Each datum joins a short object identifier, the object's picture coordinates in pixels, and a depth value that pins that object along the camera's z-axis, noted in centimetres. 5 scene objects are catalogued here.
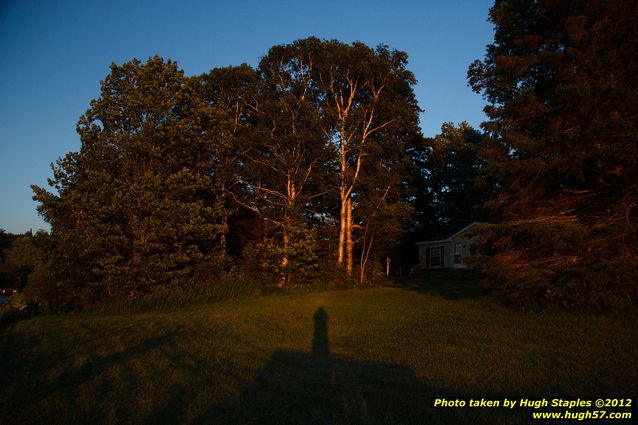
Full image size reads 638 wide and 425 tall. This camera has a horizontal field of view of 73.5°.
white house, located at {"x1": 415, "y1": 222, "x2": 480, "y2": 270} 3062
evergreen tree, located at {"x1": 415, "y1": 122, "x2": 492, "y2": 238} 4272
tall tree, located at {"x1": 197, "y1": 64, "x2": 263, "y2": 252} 2356
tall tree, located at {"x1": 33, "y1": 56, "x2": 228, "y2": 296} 1562
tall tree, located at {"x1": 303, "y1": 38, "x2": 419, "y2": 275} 2389
